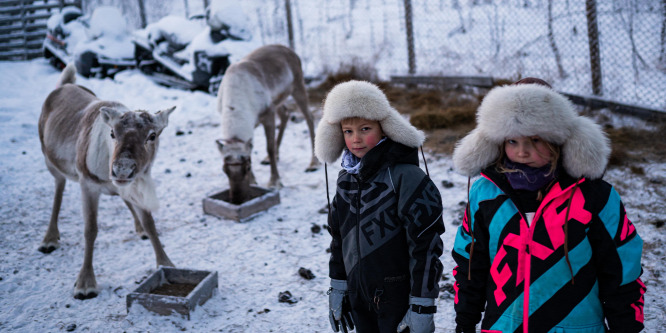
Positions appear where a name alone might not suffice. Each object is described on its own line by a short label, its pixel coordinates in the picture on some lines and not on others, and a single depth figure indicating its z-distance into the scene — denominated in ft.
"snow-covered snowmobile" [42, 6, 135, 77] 38.27
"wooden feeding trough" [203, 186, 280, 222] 15.75
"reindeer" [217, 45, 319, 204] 16.67
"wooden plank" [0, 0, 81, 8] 46.47
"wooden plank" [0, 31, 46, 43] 46.42
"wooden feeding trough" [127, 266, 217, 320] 10.41
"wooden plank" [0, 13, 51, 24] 45.96
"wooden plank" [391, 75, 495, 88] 25.81
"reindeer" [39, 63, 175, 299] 11.31
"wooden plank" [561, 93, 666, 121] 18.85
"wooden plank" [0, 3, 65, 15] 46.19
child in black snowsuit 6.41
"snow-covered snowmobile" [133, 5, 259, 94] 31.42
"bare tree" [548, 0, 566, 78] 25.35
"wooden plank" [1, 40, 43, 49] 46.39
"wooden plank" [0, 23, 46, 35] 46.23
